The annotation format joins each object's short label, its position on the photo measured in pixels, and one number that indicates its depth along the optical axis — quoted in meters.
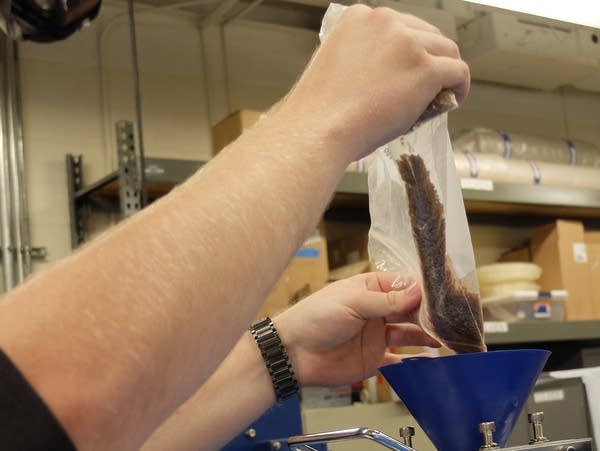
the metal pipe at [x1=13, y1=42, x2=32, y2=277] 2.44
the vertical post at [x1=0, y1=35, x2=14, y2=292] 2.40
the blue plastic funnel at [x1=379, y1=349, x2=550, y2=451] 0.82
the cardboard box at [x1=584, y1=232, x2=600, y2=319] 2.99
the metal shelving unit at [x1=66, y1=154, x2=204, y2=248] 2.22
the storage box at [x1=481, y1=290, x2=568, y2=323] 2.72
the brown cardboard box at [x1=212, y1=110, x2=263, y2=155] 2.43
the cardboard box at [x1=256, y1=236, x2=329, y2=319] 2.29
